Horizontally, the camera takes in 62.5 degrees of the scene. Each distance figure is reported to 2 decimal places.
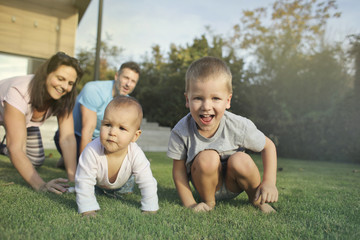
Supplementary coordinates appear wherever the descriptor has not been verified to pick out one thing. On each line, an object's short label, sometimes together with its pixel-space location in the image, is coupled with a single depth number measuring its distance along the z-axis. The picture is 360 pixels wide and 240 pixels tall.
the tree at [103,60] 15.45
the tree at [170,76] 12.20
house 8.60
